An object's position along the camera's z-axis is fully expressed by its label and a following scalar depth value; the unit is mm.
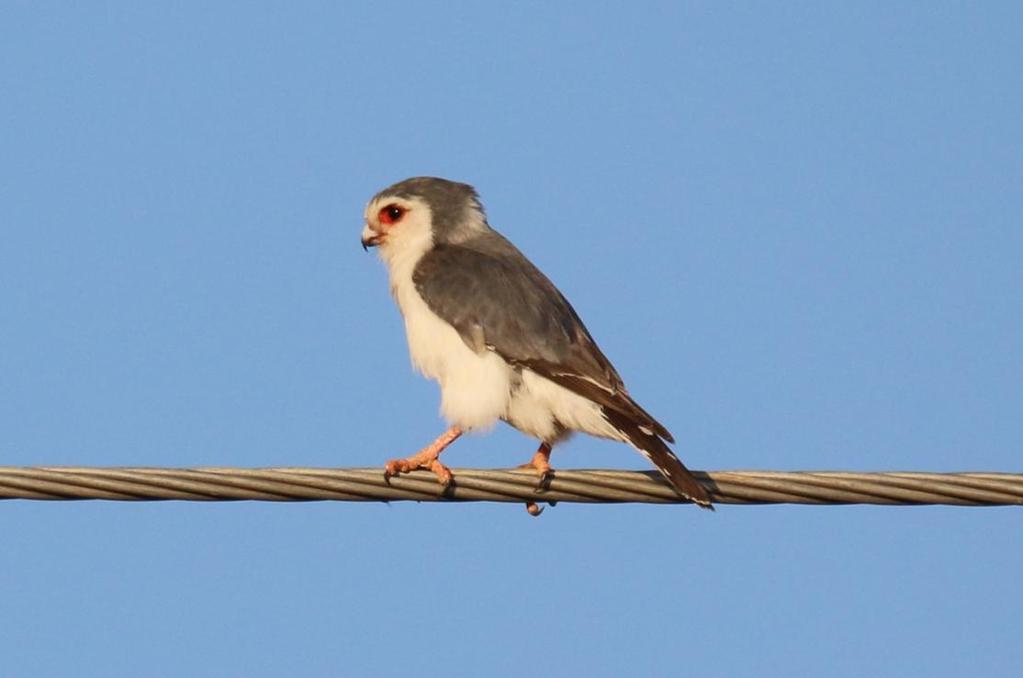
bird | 15164
